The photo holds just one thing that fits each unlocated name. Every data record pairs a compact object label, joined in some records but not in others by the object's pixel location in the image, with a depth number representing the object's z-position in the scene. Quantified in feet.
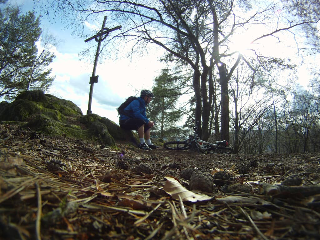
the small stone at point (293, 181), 4.00
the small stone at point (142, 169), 6.27
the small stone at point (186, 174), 5.88
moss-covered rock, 12.11
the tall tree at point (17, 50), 59.36
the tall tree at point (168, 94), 34.82
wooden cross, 25.43
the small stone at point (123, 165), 7.01
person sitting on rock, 21.58
